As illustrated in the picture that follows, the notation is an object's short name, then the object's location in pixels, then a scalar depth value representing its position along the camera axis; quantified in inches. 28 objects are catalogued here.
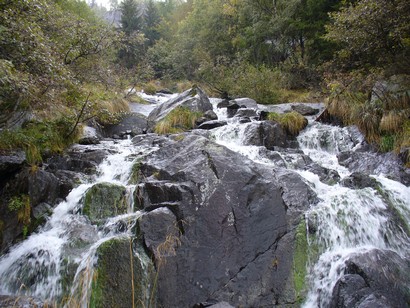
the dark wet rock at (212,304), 168.4
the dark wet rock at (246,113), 482.3
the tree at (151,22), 1341.0
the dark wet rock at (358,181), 256.2
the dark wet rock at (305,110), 507.6
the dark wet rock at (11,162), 213.3
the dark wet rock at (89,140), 344.5
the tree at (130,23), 1169.8
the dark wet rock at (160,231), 181.5
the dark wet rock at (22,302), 145.1
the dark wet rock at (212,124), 436.1
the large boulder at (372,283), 161.6
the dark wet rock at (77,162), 279.0
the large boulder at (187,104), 484.4
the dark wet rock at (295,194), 226.4
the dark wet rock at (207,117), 463.2
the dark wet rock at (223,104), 569.8
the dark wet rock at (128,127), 444.5
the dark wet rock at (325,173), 279.3
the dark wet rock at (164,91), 924.7
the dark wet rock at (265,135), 377.1
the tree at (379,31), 379.6
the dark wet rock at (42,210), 216.8
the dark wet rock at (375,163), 295.1
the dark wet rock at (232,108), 529.3
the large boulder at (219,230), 183.2
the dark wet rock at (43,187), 218.9
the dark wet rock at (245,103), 542.3
